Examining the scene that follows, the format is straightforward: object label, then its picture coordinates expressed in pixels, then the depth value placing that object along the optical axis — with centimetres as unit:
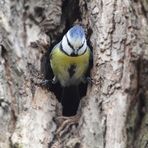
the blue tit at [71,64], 587
